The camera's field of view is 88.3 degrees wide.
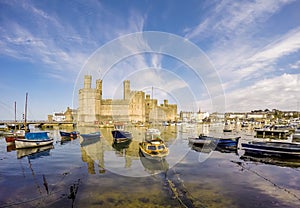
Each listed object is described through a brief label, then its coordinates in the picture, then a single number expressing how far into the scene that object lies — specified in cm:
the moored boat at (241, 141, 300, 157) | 1751
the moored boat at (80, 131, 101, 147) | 2962
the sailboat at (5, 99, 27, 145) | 2647
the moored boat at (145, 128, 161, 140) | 3500
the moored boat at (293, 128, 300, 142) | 3135
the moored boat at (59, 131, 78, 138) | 3356
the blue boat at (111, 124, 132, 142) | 2826
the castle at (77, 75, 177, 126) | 7358
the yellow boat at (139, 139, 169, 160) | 1532
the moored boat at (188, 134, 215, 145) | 2482
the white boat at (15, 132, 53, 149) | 2261
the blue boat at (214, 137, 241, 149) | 2317
